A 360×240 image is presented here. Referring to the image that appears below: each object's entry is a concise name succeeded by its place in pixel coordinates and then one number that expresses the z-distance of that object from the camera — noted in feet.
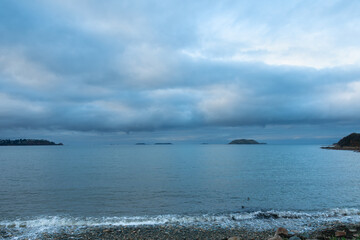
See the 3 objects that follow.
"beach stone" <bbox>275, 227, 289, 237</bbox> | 60.03
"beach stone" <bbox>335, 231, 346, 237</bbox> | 59.45
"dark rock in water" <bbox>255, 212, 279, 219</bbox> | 80.33
